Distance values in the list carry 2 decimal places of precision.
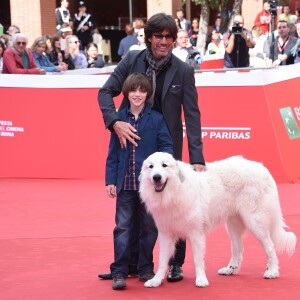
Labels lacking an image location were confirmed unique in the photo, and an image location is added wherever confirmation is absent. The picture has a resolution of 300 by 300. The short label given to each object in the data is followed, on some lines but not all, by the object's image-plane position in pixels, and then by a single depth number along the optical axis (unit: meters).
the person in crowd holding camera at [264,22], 26.63
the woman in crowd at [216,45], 25.06
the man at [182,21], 29.33
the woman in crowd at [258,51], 20.53
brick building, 32.56
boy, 6.94
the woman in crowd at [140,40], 17.98
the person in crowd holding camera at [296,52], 17.28
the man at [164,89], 6.88
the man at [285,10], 28.52
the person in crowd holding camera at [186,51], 16.17
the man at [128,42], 21.93
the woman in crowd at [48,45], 18.22
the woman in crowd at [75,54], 19.41
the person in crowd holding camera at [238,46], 17.53
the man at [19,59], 14.14
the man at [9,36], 19.23
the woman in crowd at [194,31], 30.17
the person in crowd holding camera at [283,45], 17.56
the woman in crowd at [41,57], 16.45
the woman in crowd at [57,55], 18.23
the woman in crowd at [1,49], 16.69
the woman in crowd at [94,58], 20.14
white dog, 6.54
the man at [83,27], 28.91
